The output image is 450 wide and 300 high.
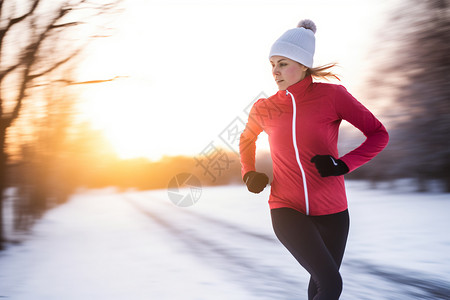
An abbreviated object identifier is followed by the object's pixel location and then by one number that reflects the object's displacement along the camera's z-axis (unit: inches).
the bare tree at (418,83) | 478.0
